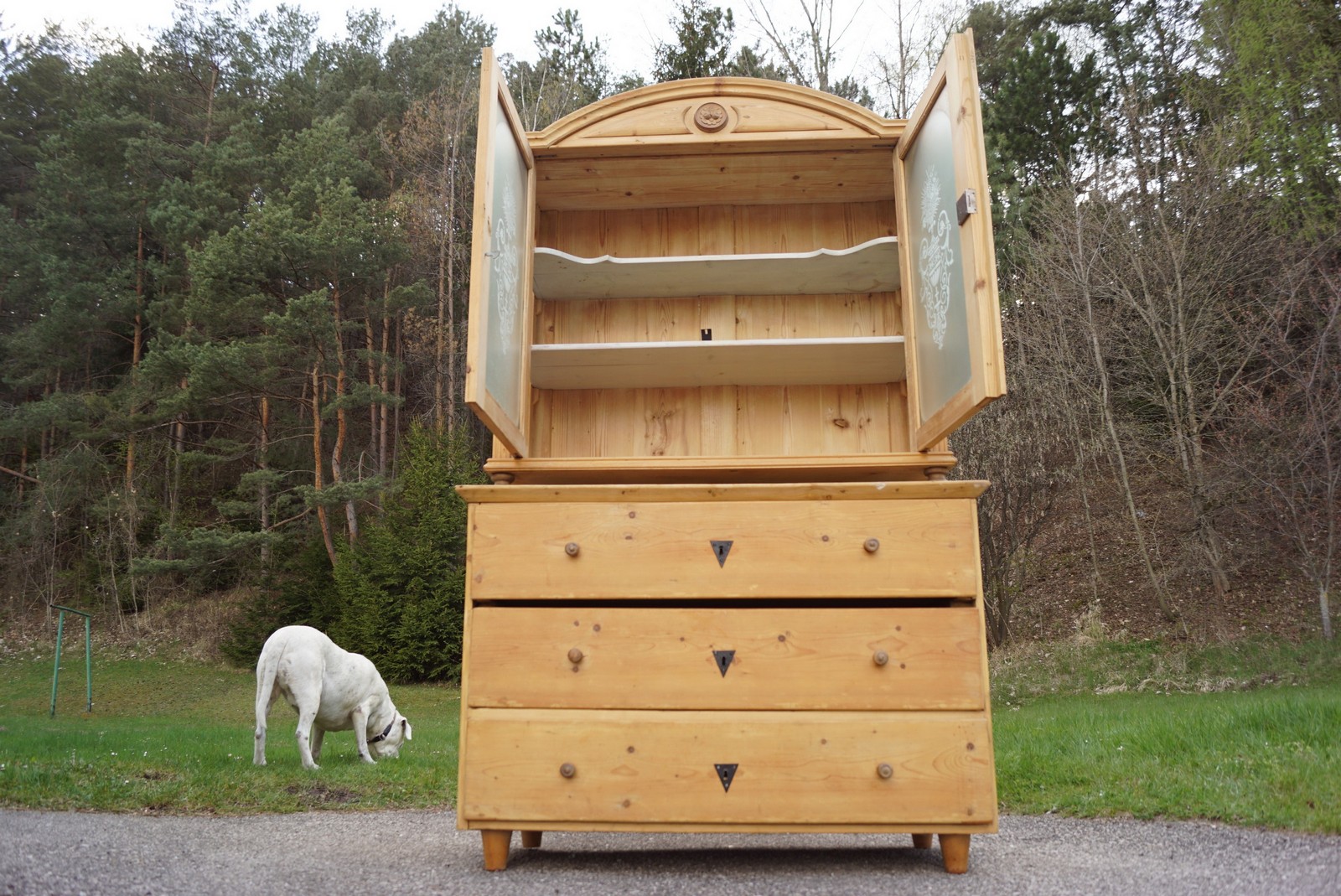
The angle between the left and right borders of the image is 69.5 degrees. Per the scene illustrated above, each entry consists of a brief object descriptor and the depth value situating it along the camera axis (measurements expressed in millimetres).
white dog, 6098
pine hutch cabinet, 2848
